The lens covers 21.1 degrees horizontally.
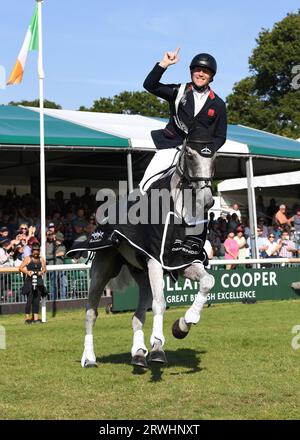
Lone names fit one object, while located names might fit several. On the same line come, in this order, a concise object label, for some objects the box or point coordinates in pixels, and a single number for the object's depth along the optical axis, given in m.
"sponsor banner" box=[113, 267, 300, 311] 18.12
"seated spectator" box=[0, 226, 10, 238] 18.99
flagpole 17.77
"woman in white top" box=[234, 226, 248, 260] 21.83
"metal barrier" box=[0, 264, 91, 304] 17.34
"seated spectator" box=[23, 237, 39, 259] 18.44
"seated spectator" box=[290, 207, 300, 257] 24.01
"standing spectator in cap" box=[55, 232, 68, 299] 17.92
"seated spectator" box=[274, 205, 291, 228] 25.83
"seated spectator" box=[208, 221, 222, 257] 22.39
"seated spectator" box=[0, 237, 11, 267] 18.08
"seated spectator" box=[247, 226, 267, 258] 23.22
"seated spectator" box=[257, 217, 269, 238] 24.65
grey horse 7.47
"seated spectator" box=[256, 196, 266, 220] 28.10
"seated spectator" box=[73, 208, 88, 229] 21.57
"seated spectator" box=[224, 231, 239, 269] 21.23
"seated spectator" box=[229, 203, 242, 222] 26.62
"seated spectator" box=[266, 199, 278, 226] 29.42
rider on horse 7.79
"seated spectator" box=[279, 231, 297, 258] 23.22
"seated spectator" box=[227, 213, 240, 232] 24.57
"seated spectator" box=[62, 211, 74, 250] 20.66
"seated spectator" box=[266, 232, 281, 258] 23.03
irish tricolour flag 17.89
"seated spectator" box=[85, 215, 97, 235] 21.16
